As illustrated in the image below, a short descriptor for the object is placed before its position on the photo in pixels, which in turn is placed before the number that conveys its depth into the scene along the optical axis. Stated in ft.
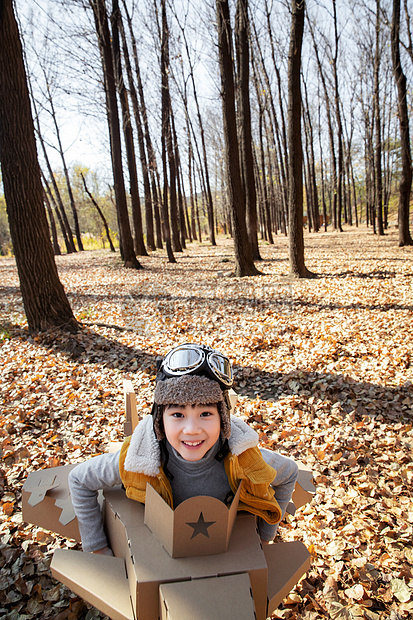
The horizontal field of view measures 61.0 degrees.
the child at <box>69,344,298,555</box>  5.05
